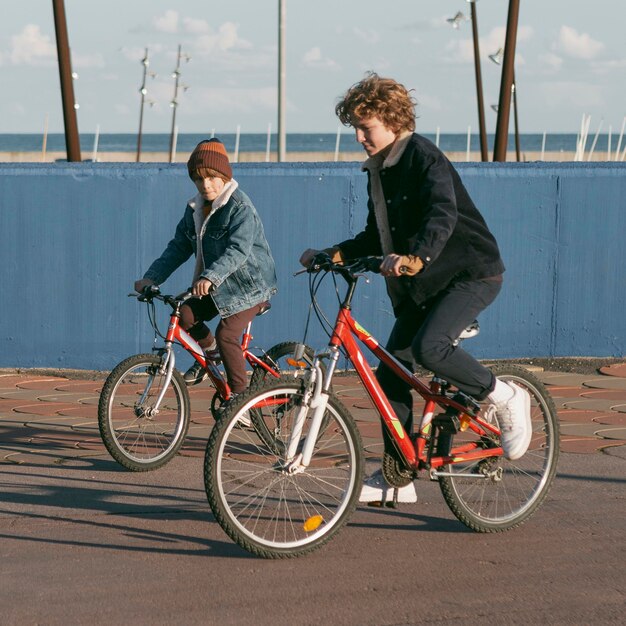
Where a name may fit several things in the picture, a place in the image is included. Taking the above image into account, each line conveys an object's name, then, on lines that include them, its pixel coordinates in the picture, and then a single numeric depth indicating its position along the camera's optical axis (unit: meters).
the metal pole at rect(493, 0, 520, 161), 15.11
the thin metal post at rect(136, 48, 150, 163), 48.69
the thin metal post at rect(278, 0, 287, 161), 25.81
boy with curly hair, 4.96
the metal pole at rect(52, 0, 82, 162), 14.00
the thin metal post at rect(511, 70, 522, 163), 45.19
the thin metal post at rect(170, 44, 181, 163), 49.85
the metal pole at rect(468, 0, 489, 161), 37.76
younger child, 6.41
